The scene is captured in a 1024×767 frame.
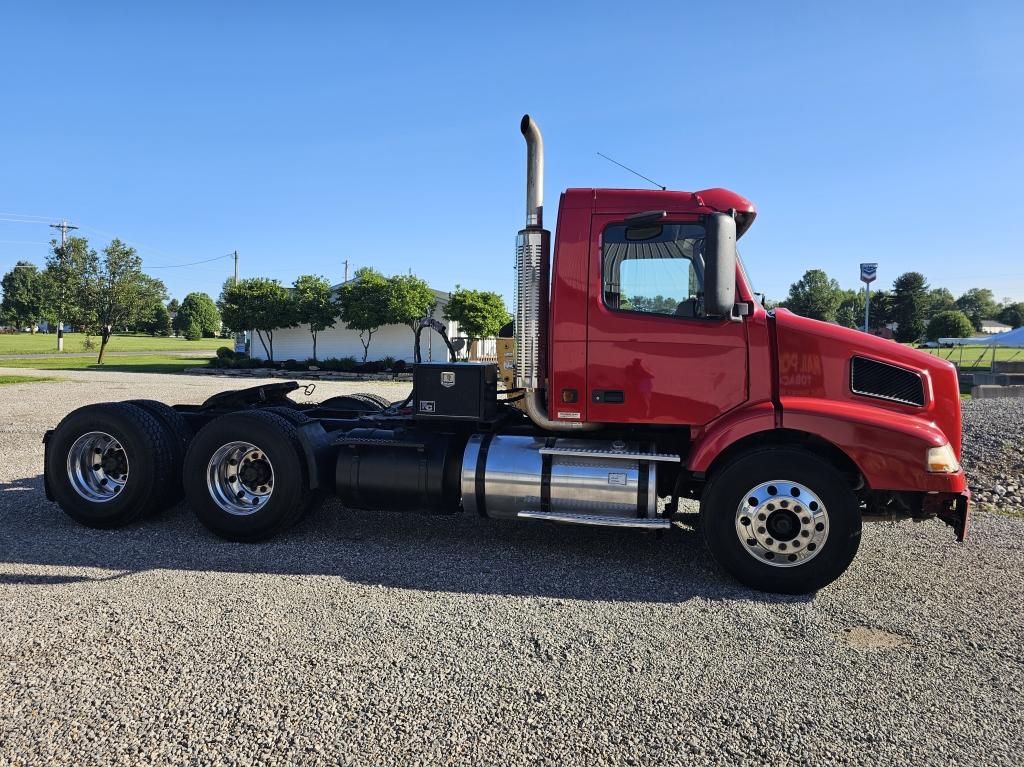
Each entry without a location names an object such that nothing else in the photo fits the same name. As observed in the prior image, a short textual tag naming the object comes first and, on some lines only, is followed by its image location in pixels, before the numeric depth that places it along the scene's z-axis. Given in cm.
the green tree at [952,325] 6362
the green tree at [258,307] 3666
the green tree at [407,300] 3400
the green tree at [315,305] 3650
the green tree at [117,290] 3600
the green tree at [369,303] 3422
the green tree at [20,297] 9188
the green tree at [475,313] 3347
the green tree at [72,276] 3550
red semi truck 442
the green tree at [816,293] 8779
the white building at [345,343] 3850
